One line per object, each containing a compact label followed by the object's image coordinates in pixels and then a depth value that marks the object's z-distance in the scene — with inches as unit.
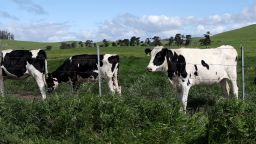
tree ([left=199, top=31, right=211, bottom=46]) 2166.0
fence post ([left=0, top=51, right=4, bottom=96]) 507.9
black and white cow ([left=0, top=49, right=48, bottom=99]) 652.7
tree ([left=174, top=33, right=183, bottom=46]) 2391.7
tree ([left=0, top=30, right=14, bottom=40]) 4476.9
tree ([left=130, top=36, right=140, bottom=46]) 2999.5
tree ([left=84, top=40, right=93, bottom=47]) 3051.2
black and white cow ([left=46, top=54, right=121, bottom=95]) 699.2
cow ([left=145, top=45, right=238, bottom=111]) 526.0
